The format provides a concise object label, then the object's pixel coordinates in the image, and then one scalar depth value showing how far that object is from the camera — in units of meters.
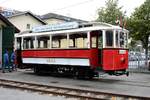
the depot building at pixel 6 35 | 17.44
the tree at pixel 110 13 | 23.58
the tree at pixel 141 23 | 17.96
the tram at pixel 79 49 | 11.59
